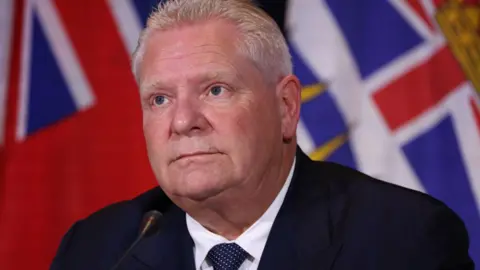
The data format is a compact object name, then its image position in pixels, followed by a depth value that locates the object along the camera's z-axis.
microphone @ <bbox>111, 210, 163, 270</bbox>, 3.11
